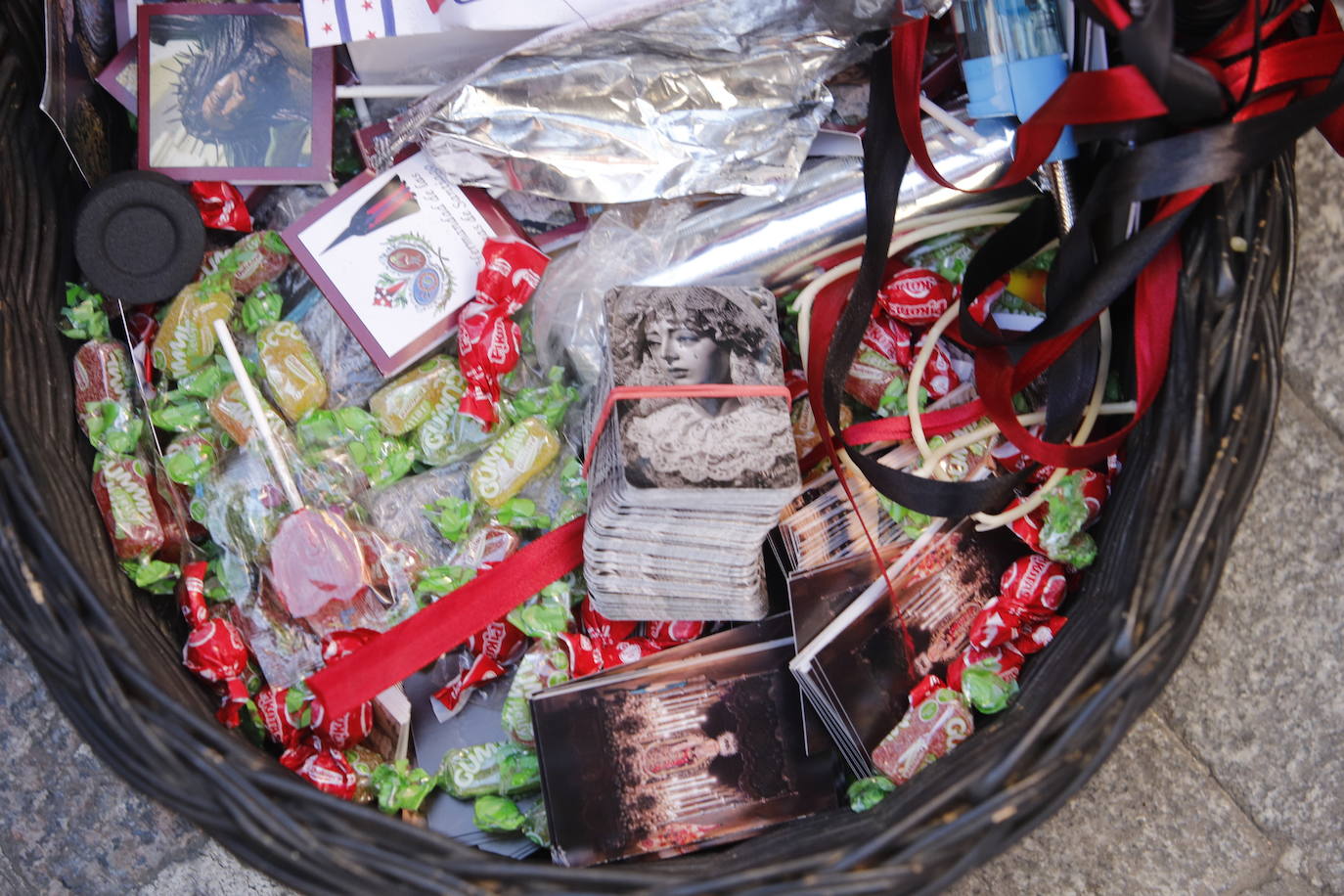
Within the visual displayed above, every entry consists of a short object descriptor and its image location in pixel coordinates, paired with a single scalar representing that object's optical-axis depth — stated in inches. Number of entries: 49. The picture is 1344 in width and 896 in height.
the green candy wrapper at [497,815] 21.8
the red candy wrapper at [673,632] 22.5
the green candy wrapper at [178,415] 22.7
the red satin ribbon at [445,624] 21.9
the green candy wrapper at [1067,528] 21.9
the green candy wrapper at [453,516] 22.3
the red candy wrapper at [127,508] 21.9
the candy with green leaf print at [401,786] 21.8
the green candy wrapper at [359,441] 22.7
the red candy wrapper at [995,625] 22.0
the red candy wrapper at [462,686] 22.6
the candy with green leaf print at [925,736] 21.6
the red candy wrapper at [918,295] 22.6
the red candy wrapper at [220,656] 21.8
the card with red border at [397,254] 22.9
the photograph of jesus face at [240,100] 23.2
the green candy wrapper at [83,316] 22.5
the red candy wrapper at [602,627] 22.6
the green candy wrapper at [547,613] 22.1
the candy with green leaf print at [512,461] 22.2
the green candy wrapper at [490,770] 22.0
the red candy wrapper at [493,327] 22.5
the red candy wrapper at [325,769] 21.9
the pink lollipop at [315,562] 21.9
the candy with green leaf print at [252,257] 23.3
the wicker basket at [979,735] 19.4
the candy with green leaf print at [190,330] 22.6
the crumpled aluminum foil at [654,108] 22.7
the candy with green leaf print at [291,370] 22.6
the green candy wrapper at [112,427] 22.2
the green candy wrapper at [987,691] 21.4
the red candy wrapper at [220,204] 23.3
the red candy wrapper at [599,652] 22.3
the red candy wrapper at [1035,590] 21.9
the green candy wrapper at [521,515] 22.3
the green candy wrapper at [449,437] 22.8
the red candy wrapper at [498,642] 22.7
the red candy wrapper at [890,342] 22.9
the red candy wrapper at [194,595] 22.1
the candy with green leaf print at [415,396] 22.8
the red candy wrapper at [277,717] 22.3
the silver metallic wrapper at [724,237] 22.6
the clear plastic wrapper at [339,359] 23.3
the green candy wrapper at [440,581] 22.1
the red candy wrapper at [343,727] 22.3
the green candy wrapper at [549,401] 22.6
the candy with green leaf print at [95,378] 22.5
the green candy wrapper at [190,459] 22.4
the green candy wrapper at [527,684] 22.1
